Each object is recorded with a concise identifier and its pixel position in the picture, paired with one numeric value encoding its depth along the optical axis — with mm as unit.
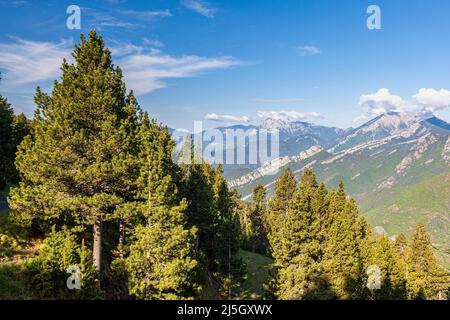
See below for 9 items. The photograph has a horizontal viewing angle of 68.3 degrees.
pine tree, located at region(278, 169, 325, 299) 33031
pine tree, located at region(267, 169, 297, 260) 66062
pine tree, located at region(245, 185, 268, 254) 75062
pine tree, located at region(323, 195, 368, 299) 36344
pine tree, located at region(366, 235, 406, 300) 43406
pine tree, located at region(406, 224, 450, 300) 55906
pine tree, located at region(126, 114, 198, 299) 21141
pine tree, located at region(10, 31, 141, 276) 21047
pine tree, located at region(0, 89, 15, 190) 39281
